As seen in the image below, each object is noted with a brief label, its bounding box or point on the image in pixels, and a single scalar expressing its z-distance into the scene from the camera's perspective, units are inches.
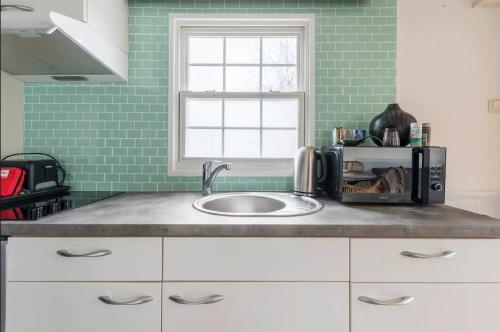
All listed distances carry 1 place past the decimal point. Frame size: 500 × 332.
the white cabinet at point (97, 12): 48.0
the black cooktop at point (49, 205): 43.1
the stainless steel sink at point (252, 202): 57.2
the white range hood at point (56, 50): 43.6
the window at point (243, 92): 70.5
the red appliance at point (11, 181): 53.2
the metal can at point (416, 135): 56.7
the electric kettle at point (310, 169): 61.6
